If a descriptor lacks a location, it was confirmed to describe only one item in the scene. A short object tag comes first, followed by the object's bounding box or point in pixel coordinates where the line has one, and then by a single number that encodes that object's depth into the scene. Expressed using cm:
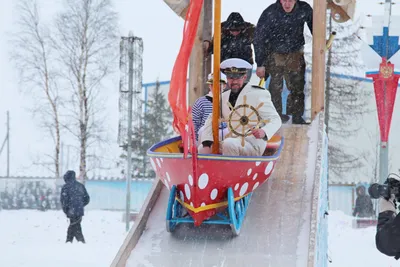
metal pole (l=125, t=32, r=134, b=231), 2648
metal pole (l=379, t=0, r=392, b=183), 1850
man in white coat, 1070
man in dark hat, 1421
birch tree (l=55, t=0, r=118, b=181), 4027
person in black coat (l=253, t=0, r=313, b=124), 1400
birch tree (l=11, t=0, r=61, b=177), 4086
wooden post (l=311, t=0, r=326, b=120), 1360
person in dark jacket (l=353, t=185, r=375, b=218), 3569
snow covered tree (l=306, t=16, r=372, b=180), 3403
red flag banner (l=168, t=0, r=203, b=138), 985
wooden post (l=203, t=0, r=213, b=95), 1451
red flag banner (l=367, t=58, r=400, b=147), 1826
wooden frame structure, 1361
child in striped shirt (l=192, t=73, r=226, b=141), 1194
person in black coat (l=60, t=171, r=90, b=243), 2308
